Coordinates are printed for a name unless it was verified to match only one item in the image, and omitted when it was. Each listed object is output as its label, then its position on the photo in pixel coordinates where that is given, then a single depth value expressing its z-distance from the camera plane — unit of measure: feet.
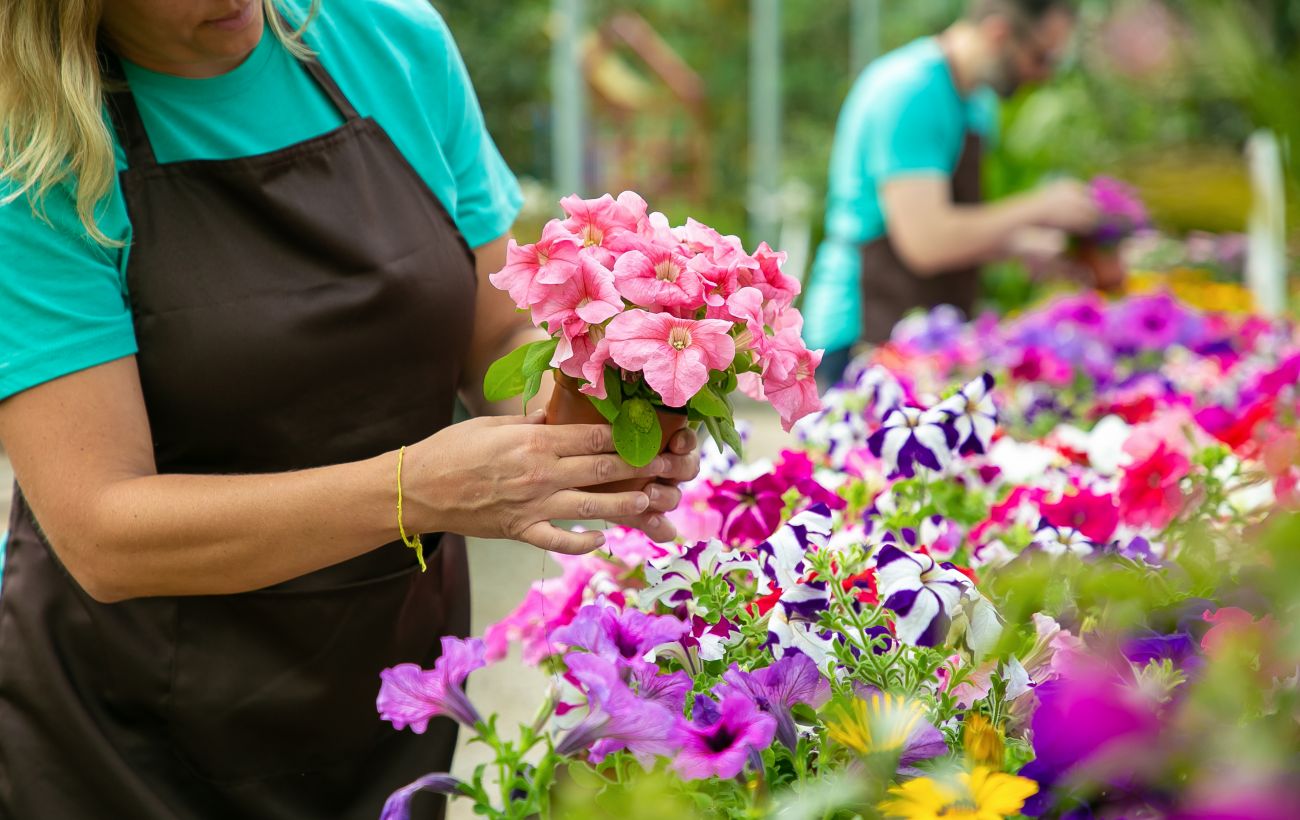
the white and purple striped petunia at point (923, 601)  3.25
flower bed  1.85
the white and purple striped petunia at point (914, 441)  4.46
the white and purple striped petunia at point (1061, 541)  4.13
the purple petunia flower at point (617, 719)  2.74
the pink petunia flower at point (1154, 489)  4.75
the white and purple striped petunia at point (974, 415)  4.57
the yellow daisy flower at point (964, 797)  2.35
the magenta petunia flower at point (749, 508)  4.37
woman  3.64
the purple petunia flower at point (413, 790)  2.73
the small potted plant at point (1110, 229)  10.35
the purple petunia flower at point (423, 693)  2.99
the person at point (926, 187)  9.48
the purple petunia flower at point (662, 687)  3.05
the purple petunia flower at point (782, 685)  2.99
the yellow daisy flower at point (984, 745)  2.84
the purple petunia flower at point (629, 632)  3.15
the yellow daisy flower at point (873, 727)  2.64
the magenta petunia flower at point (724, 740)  2.70
